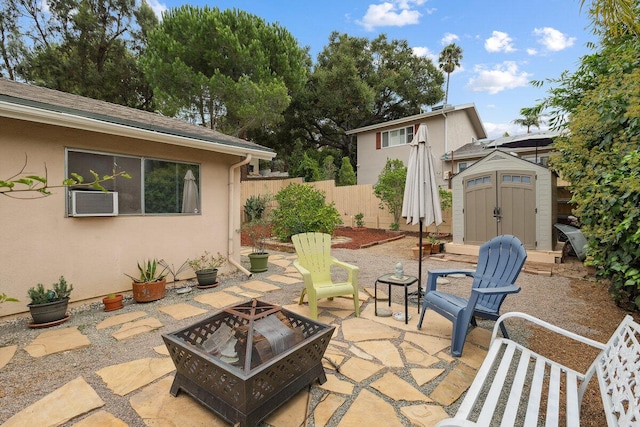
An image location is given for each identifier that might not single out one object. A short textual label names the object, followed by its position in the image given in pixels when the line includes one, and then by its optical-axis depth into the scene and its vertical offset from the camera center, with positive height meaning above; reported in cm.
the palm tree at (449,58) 2414 +1245
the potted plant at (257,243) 603 -67
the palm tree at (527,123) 2670 +812
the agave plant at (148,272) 443 -89
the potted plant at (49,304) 345 -104
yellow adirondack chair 372 -69
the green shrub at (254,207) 1214 +23
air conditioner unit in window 398 +15
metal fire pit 184 -99
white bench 140 -97
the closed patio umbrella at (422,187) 411 +34
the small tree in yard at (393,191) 1141 +79
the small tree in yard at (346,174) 1695 +214
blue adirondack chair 274 -75
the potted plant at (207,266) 501 -95
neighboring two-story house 1482 +405
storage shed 661 +23
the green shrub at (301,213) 944 -2
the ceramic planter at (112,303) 397 -118
